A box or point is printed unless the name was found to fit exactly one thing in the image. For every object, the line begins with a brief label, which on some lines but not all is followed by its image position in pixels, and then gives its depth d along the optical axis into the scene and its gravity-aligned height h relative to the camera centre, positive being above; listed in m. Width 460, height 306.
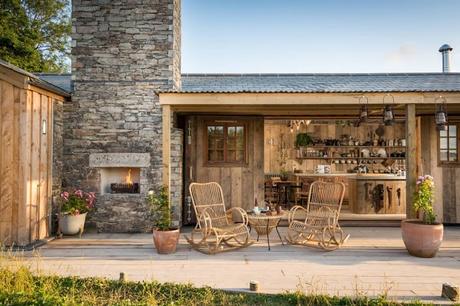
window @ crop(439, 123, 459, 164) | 7.90 +0.29
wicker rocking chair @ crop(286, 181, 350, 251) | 5.39 -0.95
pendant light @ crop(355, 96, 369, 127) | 5.88 +0.94
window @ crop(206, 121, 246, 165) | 8.04 +0.42
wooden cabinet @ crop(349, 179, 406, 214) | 9.20 -1.00
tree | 16.02 +6.42
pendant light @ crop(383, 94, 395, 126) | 5.86 +0.74
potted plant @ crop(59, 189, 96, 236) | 6.22 -0.92
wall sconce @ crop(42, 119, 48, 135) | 6.07 +0.60
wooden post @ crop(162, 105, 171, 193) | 5.93 +0.21
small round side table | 5.63 -1.02
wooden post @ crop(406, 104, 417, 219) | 5.76 +0.02
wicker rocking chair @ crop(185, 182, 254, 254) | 5.20 -1.01
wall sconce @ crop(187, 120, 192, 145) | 7.86 +0.61
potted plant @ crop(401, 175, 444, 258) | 4.89 -0.99
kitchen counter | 9.22 -0.47
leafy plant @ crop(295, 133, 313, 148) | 11.54 +0.65
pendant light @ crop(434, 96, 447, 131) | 5.54 +0.68
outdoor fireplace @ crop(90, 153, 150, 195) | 6.84 -0.21
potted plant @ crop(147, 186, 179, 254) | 5.11 -1.03
